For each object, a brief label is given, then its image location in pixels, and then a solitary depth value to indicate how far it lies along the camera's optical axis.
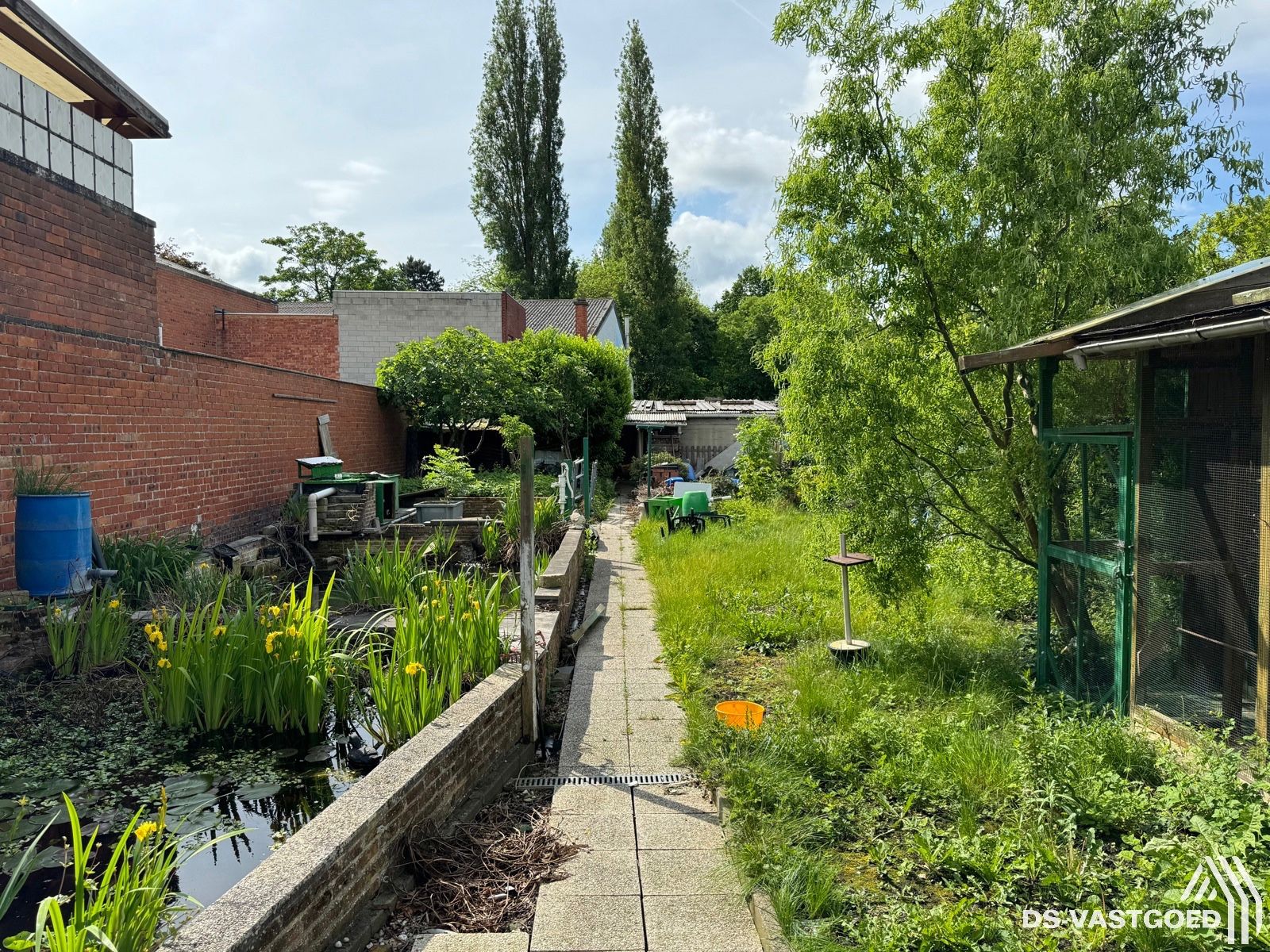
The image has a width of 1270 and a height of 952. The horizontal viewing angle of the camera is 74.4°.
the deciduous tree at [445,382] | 16.64
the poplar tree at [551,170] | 39.72
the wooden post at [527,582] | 4.90
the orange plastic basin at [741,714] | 4.81
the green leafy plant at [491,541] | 10.37
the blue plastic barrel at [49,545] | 6.10
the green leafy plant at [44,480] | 6.33
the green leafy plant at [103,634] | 5.43
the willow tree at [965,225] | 5.76
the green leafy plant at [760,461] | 16.19
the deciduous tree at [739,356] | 48.53
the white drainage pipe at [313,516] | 10.41
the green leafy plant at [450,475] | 13.38
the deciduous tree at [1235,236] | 6.29
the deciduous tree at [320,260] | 45.22
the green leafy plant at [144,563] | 6.68
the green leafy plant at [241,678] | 4.73
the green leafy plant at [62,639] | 5.36
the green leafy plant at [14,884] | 2.38
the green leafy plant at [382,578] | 7.04
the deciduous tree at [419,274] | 51.34
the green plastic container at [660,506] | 13.49
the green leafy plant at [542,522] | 10.68
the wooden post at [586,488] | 15.12
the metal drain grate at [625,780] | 4.44
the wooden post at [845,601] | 6.16
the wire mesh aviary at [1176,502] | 3.74
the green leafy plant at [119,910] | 2.18
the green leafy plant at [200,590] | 6.63
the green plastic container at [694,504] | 12.87
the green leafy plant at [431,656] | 4.51
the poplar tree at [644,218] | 42.47
